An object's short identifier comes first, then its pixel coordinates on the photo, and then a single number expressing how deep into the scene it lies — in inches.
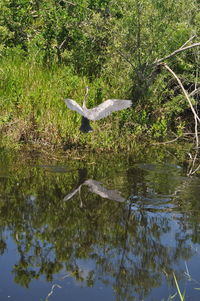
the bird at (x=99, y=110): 423.5
